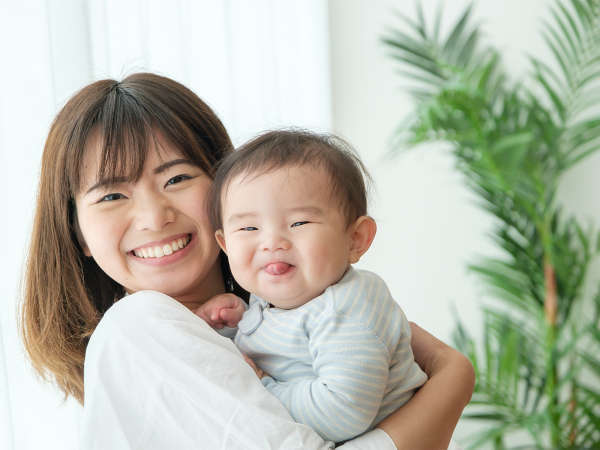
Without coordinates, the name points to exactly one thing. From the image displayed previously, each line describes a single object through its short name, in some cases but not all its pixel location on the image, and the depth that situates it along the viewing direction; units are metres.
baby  1.12
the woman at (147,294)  1.11
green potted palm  2.75
